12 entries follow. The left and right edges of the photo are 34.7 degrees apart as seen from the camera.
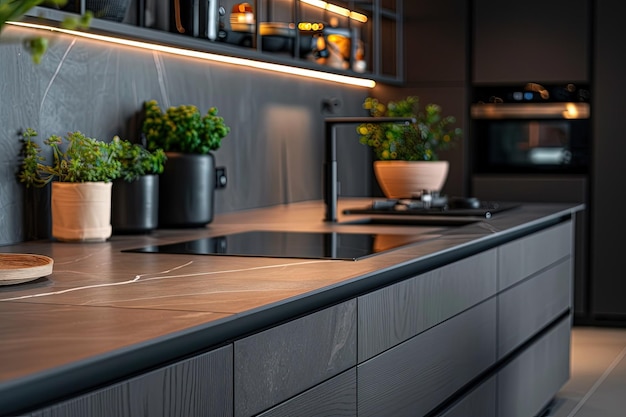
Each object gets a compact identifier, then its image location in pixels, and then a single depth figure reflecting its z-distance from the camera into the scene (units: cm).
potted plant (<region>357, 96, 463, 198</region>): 428
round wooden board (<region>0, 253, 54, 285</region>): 162
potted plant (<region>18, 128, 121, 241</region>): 241
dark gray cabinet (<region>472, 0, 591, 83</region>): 525
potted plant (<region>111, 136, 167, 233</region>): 258
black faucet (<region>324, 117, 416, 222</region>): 329
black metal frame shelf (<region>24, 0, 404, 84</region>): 232
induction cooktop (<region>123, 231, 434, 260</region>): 220
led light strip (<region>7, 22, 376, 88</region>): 266
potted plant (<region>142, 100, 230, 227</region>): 284
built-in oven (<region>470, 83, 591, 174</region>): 532
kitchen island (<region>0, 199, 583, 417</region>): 118
